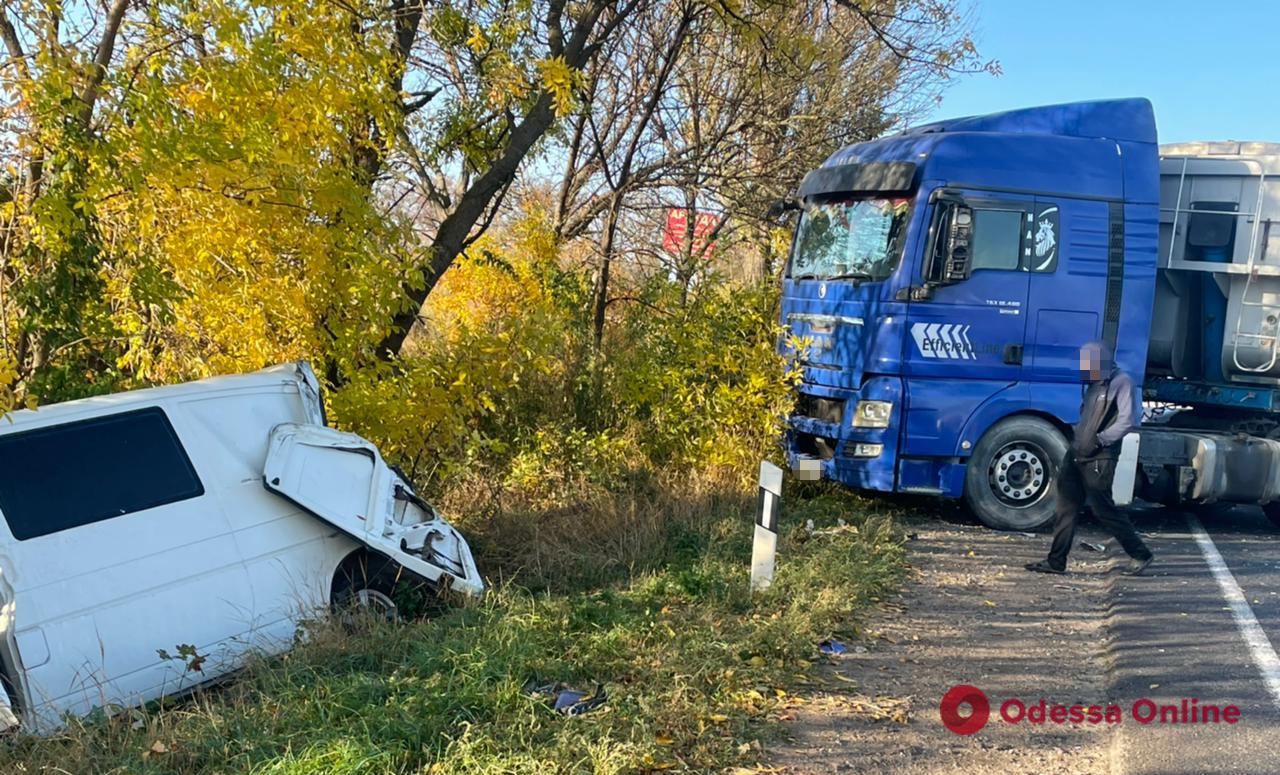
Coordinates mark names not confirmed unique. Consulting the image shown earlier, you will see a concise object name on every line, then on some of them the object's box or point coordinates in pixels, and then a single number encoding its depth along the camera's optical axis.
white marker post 5.54
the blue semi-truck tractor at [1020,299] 7.49
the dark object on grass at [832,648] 4.81
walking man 6.49
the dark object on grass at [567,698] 3.85
